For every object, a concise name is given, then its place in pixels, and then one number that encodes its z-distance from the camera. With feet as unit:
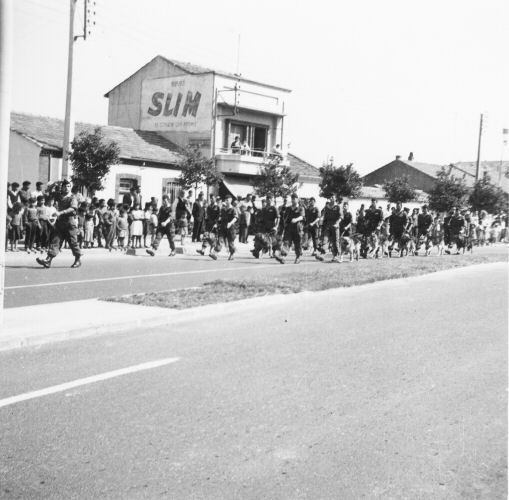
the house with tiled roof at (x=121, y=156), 97.71
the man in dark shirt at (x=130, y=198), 76.51
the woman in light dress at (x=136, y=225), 70.95
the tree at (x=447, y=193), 157.38
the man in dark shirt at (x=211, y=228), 63.62
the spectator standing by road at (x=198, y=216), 82.74
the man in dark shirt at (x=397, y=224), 75.56
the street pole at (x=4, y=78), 23.75
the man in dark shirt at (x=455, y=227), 84.89
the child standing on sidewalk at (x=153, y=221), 73.97
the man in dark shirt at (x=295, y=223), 59.67
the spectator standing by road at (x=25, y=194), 59.47
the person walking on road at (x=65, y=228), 47.29
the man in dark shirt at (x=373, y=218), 70.64
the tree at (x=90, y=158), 79.87
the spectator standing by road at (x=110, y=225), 66.85
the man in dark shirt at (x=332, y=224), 63.16
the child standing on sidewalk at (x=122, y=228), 68.49
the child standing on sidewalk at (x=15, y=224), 57.06
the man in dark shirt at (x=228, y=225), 60.03
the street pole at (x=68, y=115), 75.10
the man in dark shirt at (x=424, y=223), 78.69
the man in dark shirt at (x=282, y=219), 63.99
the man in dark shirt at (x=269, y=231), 62.59
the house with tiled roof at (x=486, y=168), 252.11
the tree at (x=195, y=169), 99.71
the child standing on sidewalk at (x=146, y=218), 73.15
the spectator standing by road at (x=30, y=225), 58.08
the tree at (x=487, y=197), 157.97
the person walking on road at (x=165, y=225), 60.29
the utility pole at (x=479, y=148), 160.15
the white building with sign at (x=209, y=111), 129.13
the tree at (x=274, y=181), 120.57
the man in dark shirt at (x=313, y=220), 66.54
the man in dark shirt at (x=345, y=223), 65.31
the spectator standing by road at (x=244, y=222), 82.79
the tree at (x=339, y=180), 139.85
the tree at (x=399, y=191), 175.11
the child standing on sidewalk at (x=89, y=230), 65.67
